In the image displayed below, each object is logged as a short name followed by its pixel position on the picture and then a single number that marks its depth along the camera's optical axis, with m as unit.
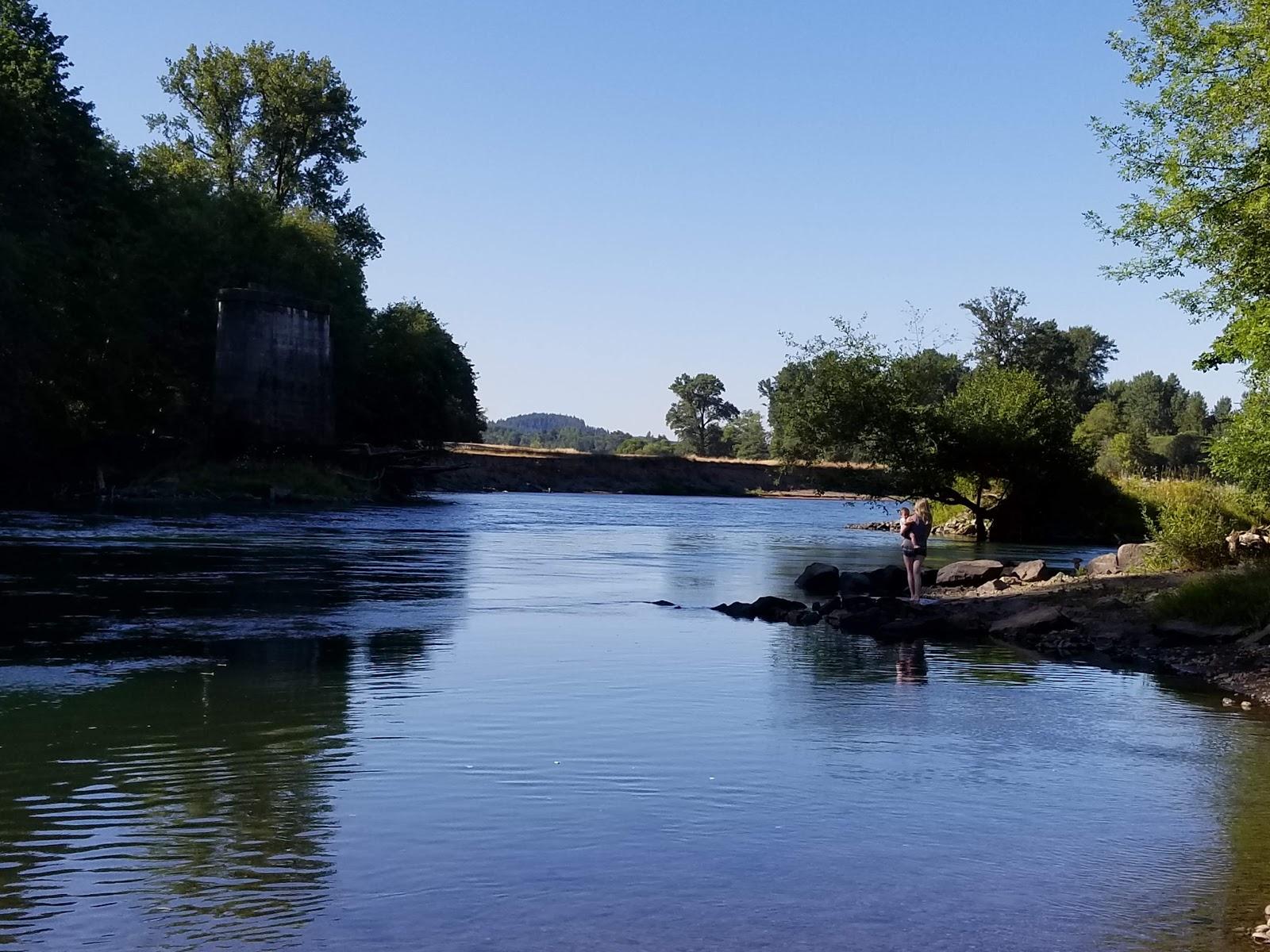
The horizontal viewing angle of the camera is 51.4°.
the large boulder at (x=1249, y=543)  24.34
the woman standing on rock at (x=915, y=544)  22.72
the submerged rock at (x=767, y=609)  20.62
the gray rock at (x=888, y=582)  25.69
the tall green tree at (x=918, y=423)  50.66
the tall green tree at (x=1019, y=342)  130.00
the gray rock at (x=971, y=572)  27.11
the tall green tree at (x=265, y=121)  77.56
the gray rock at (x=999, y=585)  25.30
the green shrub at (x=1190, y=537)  24.19
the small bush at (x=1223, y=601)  16.70
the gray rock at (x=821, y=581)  26.67
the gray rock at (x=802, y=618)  19.97
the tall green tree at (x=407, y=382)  79.69
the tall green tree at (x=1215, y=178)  21.73
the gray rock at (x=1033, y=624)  18.53
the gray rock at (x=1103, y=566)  28.05
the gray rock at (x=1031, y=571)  26.34
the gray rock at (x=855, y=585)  25.64
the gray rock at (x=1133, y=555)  26.75
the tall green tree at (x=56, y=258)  43.66
